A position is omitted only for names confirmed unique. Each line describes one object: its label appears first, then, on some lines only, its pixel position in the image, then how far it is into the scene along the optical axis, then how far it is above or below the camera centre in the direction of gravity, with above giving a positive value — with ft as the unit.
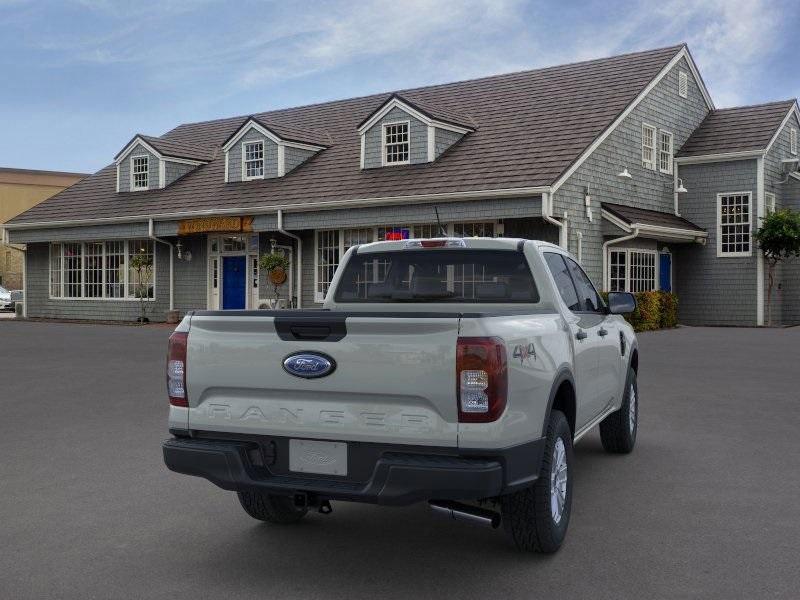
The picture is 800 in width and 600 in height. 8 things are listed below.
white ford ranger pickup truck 13.58 -1.96
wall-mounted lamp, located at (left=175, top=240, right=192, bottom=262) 90.89 +3.56
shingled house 72.23 +8.61
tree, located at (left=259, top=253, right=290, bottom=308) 82.94 +1.94
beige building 196.13 +21.41
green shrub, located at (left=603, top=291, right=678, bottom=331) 73.56 -2.15
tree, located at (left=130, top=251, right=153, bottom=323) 91.85 +1.27
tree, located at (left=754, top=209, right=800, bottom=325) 78.48 +4.52
